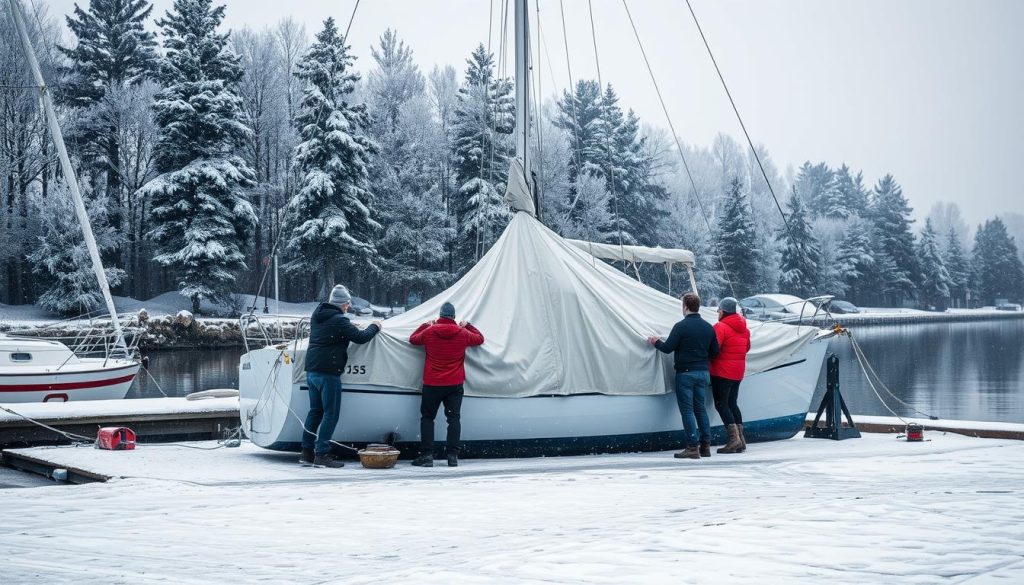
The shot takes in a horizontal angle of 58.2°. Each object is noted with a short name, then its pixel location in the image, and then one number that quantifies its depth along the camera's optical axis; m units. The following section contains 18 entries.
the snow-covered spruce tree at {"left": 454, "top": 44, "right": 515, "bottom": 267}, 43.34
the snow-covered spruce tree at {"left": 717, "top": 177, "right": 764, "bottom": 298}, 57.50
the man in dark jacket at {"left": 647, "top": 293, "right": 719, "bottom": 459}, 10.61
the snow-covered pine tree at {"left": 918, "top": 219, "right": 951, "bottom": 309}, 80.00
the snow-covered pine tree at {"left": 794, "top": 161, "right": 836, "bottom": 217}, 104.44
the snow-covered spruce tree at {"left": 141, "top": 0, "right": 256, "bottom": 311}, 40.34
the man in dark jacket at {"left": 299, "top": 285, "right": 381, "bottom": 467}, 9.63
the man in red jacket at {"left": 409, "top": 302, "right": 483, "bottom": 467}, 9.80
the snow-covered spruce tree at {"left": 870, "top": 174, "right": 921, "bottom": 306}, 76.19
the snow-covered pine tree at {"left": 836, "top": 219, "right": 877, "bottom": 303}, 72.50
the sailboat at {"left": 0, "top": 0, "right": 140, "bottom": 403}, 17.53
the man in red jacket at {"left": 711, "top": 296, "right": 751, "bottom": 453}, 10.94
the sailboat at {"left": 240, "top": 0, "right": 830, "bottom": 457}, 10.12
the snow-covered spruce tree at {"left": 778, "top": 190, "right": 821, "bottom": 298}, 65.81
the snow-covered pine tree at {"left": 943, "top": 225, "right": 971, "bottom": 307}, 87.69
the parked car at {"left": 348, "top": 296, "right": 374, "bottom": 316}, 42.18
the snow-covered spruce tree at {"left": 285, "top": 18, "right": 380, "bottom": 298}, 41.47
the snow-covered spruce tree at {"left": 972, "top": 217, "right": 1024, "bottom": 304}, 95.69
